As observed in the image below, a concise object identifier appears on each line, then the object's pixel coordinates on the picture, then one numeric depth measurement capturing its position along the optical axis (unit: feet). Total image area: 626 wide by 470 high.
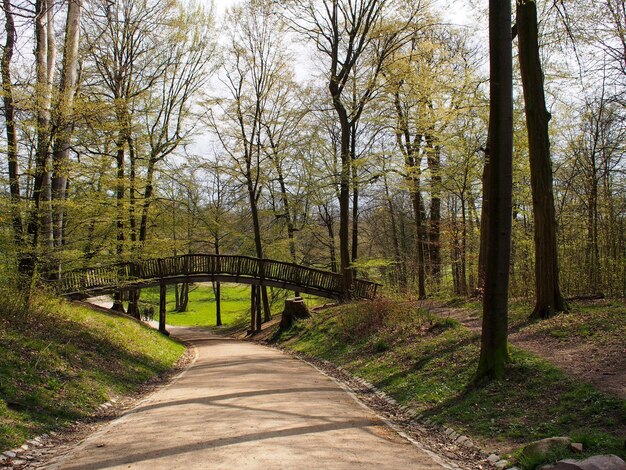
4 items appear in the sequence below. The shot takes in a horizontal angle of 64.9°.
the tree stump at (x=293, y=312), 75.41
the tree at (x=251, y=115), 93.66
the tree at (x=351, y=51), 68.28
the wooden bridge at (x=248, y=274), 77.15
